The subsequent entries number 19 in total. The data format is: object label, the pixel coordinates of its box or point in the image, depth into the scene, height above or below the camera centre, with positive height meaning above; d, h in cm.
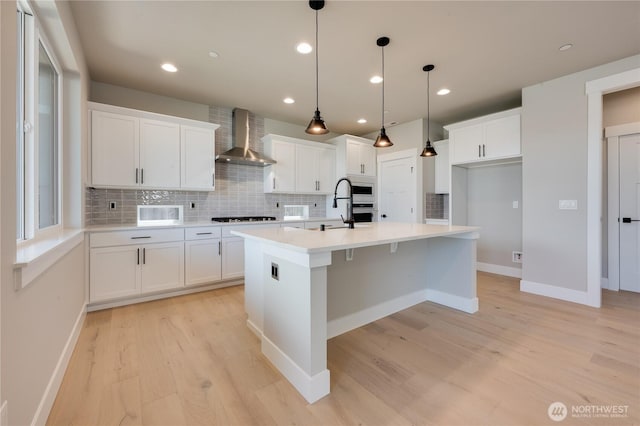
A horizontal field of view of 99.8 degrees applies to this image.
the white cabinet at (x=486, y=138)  368 +108
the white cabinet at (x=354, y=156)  498 +108
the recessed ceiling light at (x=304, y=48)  258 +162
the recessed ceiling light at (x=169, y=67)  294 +163
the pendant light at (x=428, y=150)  304 +75
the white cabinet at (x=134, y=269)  288 -63
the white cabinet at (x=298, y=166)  449 +83
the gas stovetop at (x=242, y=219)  392 -8
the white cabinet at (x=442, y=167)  474 +81
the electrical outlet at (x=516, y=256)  421 -71
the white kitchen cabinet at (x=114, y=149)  303 +76
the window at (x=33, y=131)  162 +56
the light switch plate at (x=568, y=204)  314 +8
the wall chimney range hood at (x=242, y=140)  410 +117
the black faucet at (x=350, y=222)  271 -10
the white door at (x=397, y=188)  482 +46
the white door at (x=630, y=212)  338 -2
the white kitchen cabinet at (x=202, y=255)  342 -55
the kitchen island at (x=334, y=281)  159 -60
